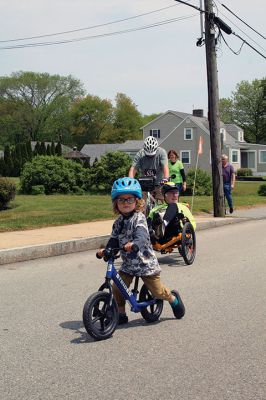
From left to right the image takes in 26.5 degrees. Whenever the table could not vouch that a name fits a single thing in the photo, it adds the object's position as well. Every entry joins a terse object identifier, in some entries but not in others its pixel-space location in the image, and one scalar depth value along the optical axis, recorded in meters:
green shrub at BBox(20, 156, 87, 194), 25.09
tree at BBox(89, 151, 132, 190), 27.33
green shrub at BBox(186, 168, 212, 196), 28.45
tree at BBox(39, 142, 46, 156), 64.05
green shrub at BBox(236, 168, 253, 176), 64.25
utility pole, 16.80
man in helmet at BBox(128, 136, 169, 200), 9.73
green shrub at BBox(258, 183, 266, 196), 30.59
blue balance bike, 4.92
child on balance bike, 5.30
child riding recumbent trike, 8.75
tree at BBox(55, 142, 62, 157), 65.50
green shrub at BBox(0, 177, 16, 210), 16.38
